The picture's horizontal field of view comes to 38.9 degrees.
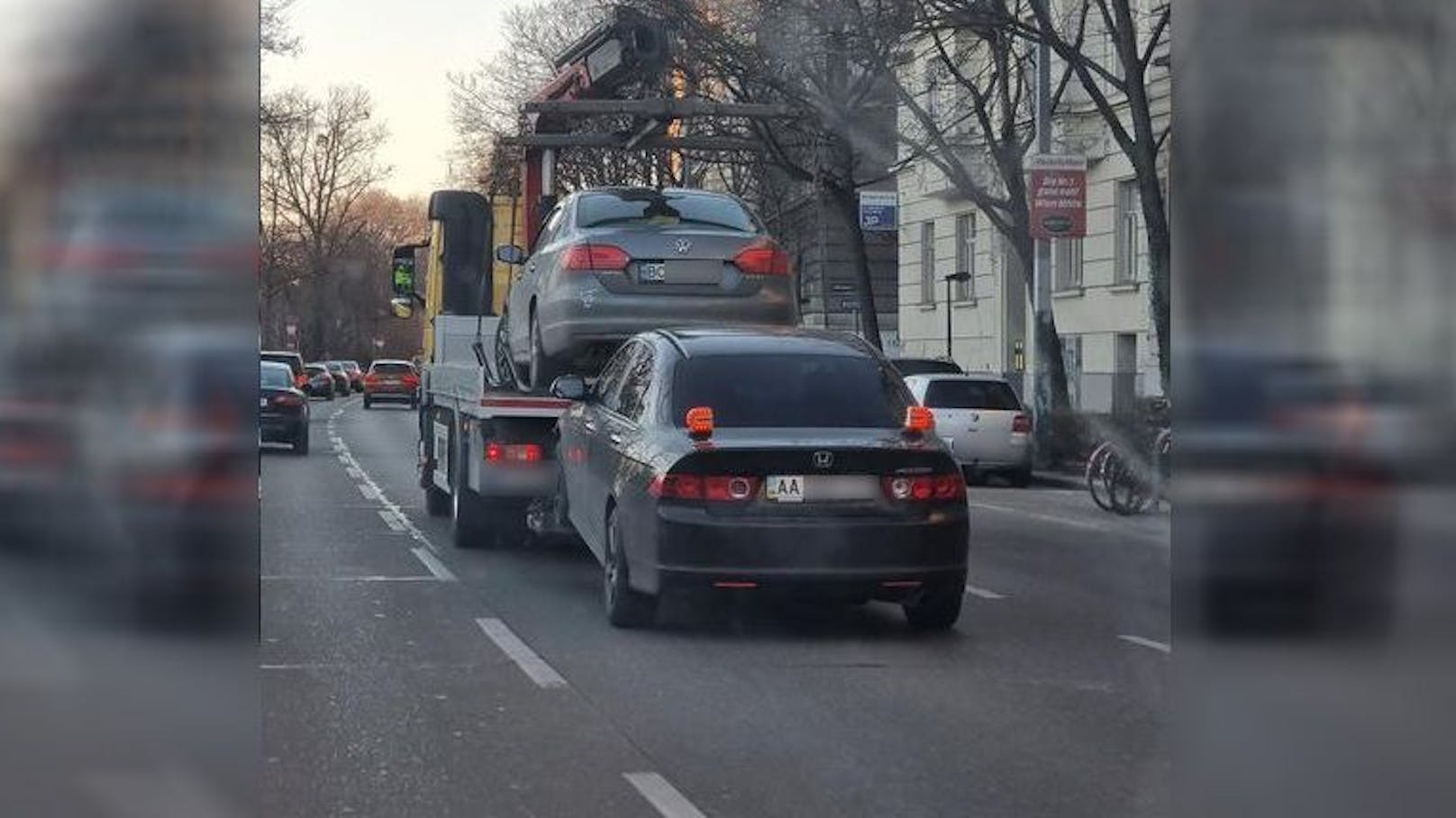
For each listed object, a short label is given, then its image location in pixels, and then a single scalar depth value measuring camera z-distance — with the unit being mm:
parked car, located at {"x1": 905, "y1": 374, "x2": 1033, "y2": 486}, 23547
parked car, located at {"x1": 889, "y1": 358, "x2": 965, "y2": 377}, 25453
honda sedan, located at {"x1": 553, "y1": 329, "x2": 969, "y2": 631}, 8969
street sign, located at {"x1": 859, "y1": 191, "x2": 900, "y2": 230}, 20819
